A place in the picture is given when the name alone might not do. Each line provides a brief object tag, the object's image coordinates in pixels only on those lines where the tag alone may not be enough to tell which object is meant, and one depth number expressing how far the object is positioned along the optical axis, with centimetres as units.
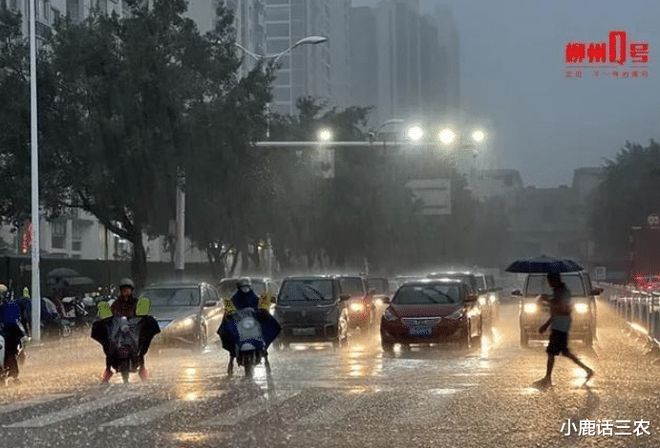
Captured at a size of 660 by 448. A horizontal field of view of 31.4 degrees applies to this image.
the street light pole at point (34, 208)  3278
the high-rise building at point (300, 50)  15862
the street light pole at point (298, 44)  3809
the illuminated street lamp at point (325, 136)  3453
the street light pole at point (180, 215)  4044
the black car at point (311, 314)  2922
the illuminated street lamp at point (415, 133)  3175
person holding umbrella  1702
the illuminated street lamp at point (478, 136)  3219
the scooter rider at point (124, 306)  1741
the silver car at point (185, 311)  2636
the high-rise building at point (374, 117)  16719
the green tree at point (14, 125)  4000
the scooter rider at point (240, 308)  1922
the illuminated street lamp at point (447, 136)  3092
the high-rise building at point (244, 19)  10344
